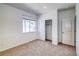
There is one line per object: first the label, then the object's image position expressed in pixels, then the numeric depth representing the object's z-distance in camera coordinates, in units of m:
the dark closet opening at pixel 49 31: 4.22
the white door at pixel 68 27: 2.95
